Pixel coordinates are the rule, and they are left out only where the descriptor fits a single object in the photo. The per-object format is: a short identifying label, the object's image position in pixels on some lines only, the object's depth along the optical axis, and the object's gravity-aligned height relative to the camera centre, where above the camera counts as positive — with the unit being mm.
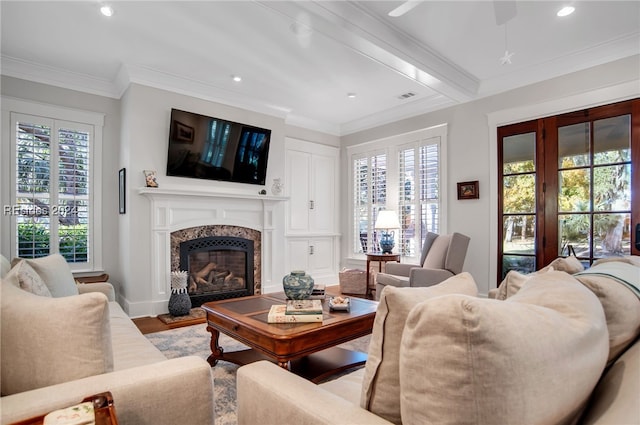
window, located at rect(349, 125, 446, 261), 4918 +395
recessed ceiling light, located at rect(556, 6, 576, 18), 2799 +1654
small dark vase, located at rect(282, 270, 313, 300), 2377 -513
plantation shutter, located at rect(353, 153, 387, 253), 5652 +273
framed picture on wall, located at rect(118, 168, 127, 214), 3943 +281
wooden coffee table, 1860 -719
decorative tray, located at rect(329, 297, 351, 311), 2322 -636
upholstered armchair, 3732 -616
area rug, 1908 -1128
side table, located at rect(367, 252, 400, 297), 4902 -667
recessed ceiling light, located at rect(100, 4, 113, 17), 2740 +1644
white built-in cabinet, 5621 +57
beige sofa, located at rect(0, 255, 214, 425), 959 -482
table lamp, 5031 -199
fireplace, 4246 -627
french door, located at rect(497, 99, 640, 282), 3355 +253
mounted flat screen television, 4137 +826
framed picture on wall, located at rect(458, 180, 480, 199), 4379 +272
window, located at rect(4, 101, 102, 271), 3688 +292
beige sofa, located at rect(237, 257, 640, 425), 573 -284
